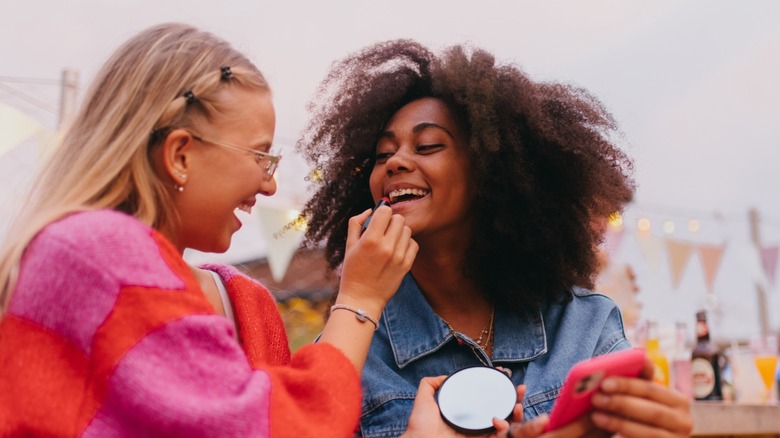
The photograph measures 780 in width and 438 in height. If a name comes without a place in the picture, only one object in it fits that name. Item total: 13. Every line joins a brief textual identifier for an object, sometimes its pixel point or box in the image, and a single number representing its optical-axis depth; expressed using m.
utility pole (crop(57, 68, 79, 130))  5.01
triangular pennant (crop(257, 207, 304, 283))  6.41
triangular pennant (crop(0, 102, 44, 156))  4.34
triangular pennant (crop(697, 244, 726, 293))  8.15
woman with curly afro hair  2.09
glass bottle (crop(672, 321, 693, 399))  3.47
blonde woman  1.26
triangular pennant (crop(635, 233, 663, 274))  7.71
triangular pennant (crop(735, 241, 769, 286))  8.88
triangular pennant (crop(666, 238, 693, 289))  7.78
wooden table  2.81
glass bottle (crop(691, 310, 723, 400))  3.30
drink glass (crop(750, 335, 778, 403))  3.64
